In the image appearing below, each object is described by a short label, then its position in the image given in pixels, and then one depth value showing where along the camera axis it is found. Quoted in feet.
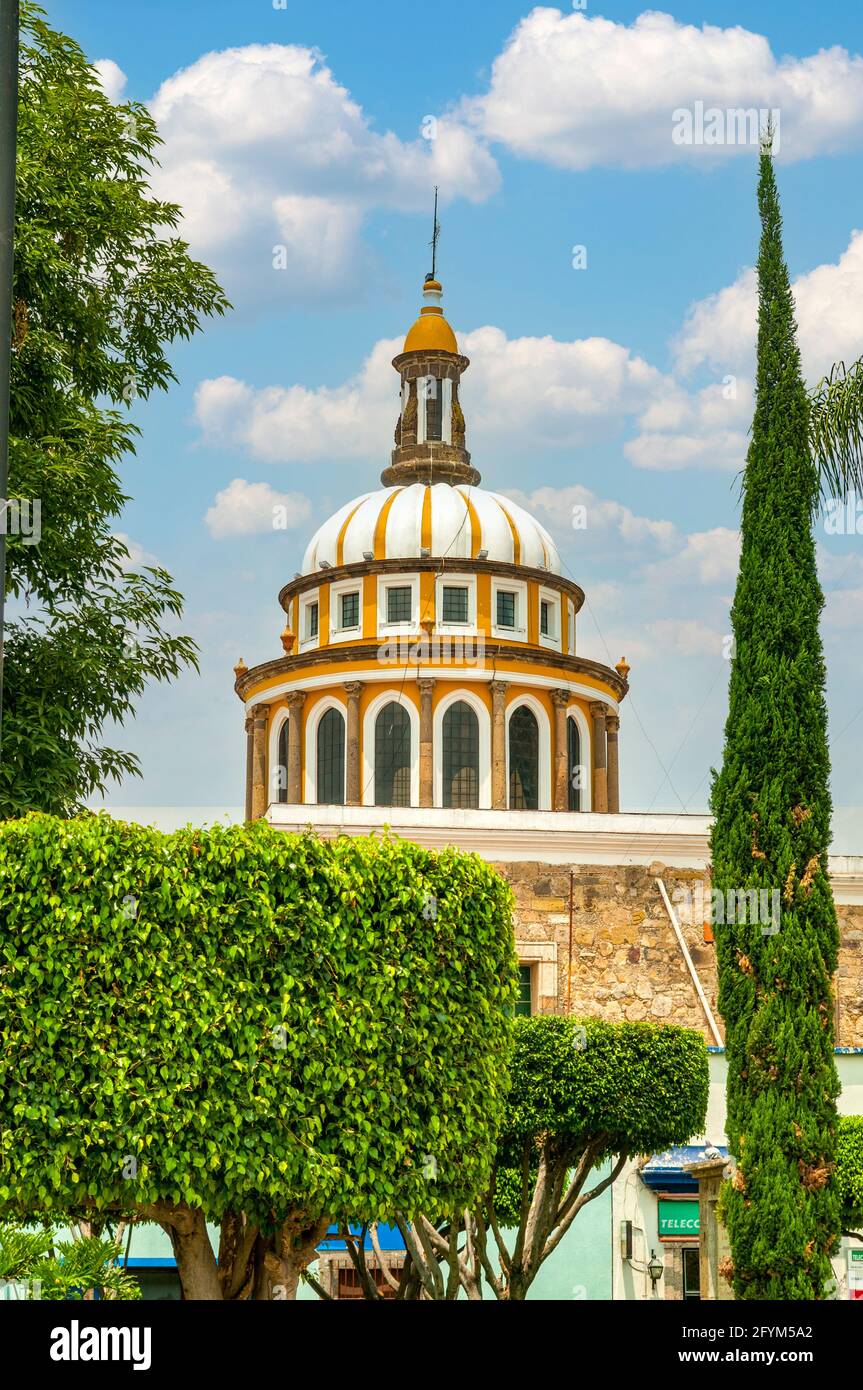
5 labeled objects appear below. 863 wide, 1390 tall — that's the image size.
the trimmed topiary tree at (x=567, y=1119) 60.90
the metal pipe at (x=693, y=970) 92.86
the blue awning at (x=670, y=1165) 83.35
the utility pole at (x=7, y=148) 26.99
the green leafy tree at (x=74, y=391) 50.67
